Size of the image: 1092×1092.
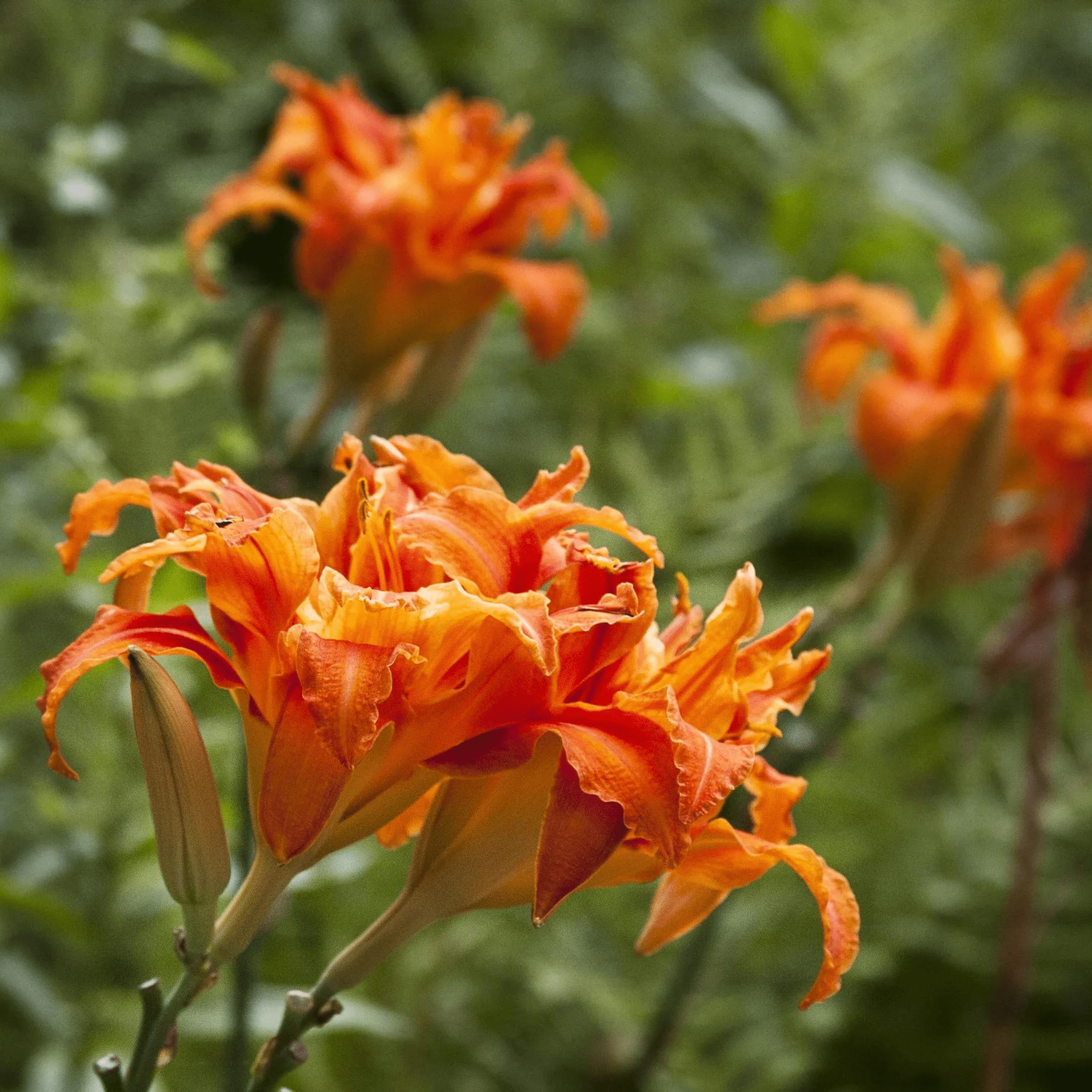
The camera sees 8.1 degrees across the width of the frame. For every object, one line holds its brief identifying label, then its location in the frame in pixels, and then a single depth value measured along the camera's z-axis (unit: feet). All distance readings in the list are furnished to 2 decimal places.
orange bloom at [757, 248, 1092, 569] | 7.88
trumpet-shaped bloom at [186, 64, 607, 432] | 7.19
